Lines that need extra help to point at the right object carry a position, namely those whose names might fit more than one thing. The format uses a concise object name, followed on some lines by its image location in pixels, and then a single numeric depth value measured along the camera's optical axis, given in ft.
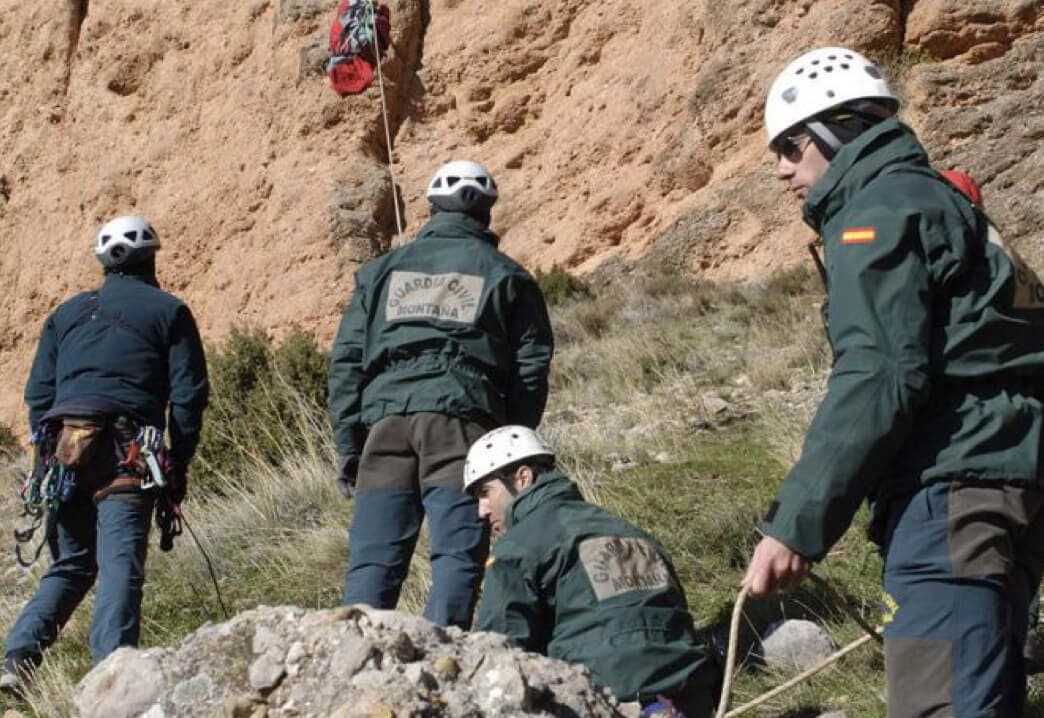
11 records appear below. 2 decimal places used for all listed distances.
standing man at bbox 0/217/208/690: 18.90
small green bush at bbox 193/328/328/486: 32.83
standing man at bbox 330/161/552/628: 17.69
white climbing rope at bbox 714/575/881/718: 11.08
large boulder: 10.28
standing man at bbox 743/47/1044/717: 10.22
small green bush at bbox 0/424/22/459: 52.86
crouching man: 13.91
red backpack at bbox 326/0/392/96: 59.72
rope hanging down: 58.95
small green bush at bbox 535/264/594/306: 51.06
